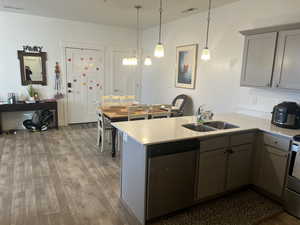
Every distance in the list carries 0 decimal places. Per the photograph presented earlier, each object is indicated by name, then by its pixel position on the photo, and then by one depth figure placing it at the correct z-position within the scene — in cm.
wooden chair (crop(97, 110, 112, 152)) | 405
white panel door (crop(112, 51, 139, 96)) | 643
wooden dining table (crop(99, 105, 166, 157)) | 367
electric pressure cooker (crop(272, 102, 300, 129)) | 263
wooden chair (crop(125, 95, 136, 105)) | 506
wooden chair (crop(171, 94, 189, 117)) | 444
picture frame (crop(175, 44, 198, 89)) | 473
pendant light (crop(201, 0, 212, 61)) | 294
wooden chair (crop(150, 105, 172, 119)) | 388
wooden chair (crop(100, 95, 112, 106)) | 479
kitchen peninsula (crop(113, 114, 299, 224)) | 210
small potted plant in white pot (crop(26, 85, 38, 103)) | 533
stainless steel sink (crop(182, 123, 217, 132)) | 275
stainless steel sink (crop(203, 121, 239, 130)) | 292
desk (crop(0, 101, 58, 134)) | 494
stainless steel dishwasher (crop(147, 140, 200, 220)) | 206
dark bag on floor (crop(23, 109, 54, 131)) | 530
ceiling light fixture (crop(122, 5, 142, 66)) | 412
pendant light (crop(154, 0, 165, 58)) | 287
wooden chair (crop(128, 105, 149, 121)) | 370
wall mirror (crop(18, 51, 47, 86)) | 526
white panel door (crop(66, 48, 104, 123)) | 586
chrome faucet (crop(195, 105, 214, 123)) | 279
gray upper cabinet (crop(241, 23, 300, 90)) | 263
